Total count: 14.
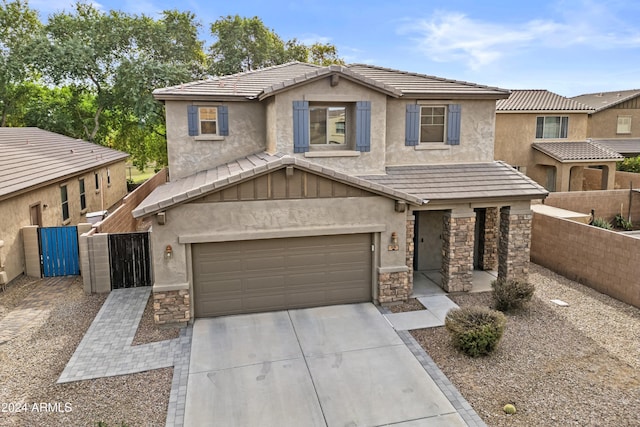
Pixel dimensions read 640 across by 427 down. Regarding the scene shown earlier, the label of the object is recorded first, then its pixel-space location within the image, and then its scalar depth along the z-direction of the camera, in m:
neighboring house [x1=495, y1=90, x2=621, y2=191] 24.92
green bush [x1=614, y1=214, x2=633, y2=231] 21.63
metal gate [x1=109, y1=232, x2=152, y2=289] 13.03
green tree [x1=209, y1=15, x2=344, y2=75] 40.09
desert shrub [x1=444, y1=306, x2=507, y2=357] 9.01
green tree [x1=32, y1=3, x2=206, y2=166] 32.62
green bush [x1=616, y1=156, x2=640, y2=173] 28.72
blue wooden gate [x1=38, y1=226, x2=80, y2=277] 14.13
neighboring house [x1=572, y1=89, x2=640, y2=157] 32.41
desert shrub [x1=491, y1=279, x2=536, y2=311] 11.21
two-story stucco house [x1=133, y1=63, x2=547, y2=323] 10.59
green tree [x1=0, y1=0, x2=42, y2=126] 31.50
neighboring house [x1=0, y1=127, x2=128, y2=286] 13.59
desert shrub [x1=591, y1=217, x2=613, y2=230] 19.34
